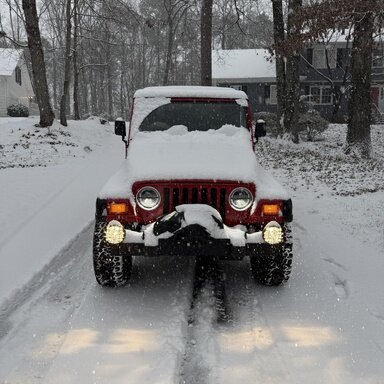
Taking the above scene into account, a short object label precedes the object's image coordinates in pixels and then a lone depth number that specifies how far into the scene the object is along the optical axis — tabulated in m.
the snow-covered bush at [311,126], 22.17
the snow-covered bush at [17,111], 36.91
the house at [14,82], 45.75
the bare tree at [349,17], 8.52
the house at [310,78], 39.34
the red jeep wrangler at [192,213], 4.35
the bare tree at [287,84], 19.52
